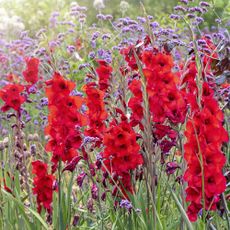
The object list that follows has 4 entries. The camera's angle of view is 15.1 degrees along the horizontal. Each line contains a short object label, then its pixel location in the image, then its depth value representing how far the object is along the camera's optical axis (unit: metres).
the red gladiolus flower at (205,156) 3.03
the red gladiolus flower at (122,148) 3.55
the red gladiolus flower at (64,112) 3.77
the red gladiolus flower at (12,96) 4.46
